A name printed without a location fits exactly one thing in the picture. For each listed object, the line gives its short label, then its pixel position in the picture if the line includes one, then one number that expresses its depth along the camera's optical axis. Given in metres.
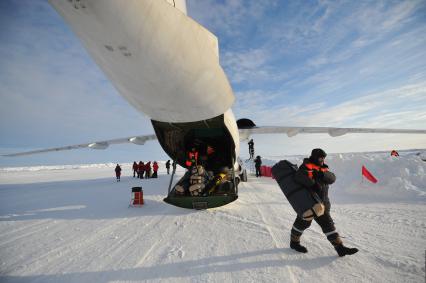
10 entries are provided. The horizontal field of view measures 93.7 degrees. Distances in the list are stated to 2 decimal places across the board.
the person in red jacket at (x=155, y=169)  15.75
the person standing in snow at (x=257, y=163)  14.39
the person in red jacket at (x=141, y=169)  15.79
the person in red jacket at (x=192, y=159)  5.98
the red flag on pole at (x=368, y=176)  7.14
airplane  1.85
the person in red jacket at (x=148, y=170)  16.05
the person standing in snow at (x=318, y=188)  2.56
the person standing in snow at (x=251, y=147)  11.14
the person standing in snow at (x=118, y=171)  13.66
